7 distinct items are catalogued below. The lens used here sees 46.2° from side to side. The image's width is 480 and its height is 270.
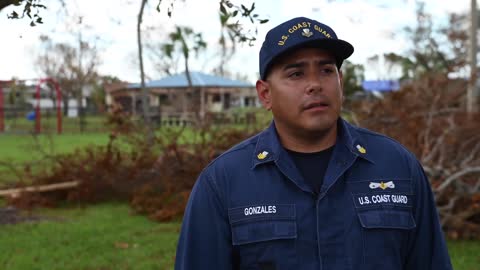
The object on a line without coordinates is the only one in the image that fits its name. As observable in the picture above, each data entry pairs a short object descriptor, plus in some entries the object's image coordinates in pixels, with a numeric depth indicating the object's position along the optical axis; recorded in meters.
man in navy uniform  1.90
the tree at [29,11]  3.05
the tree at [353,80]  35.47
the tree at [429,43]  21.58
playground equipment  23.16
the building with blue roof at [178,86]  29.84
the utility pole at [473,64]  9.04
